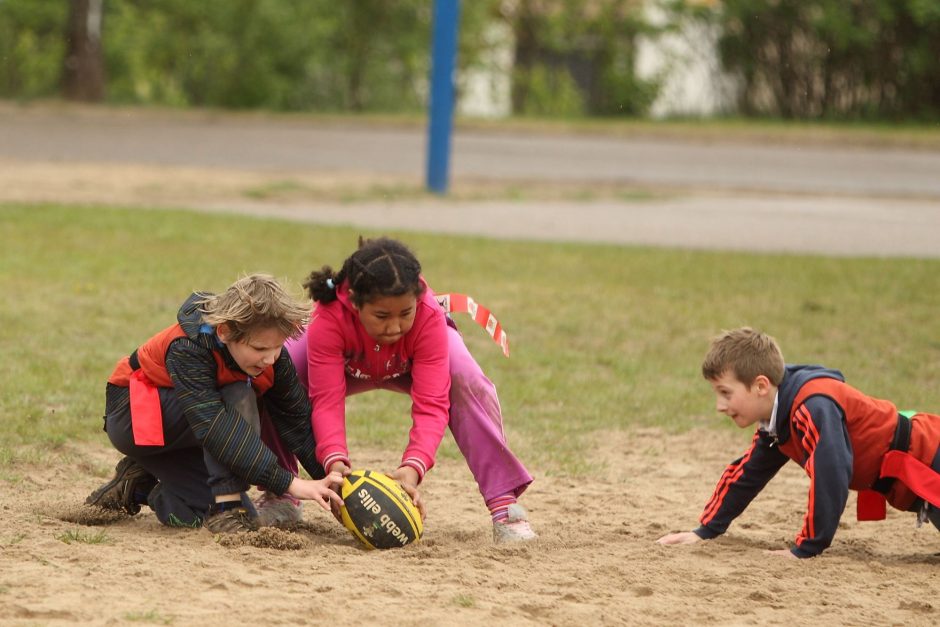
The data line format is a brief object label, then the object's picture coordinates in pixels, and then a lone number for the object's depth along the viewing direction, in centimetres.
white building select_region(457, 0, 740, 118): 5419
